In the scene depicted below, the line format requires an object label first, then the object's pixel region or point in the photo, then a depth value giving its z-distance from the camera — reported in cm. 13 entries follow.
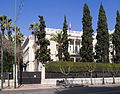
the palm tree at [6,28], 3697
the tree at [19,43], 4094
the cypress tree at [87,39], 4256
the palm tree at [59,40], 4703
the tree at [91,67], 3936
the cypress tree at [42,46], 4156
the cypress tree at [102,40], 4368
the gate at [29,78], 3538
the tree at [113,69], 4190
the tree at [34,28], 4822
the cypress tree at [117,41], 4591
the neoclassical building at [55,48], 5628
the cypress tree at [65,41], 4560
